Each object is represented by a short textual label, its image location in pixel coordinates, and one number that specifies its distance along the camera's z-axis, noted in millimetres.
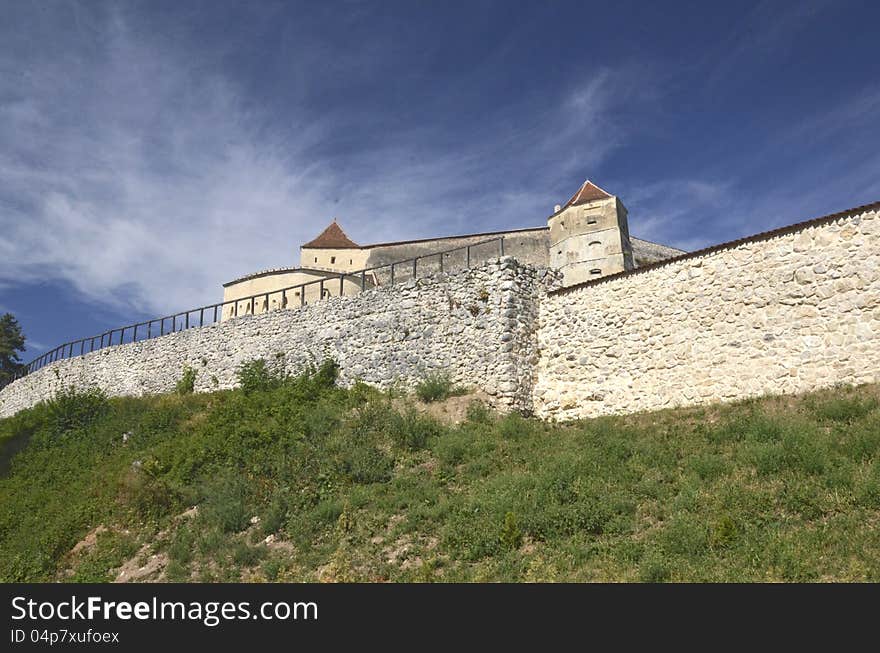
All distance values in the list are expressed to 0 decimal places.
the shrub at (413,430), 13812
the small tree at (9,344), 45375
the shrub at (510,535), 8906
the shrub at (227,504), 12023
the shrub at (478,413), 14742
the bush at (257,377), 20484
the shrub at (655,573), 7062
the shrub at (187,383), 24672
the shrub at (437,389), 16234
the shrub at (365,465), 12516
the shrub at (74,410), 22922
